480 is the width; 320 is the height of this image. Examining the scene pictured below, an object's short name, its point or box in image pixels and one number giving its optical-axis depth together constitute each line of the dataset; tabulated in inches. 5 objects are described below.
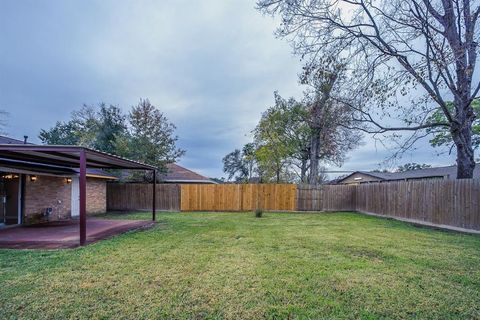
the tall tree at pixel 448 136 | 455.5
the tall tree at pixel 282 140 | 836.6
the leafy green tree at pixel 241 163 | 1173.7
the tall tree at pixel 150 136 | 703.7
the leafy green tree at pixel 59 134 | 1047.4
